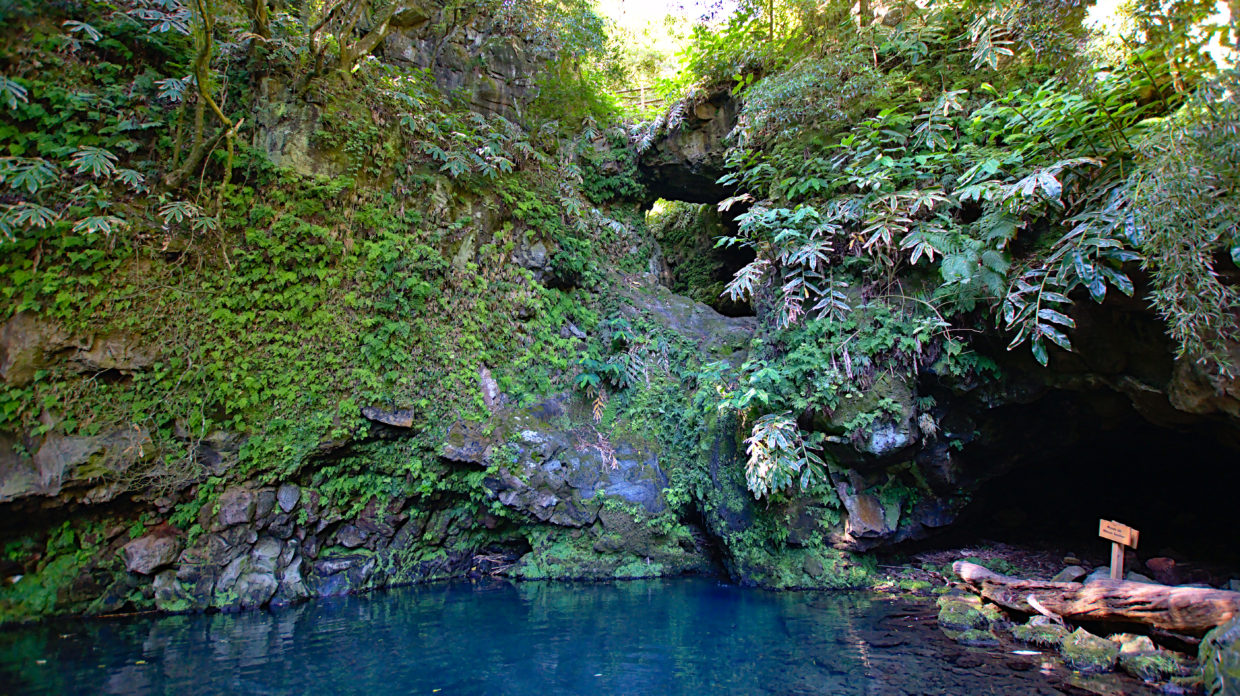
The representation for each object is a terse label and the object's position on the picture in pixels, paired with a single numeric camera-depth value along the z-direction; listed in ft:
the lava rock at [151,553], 21.17
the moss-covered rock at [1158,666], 14.28
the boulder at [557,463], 26.16
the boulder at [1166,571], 21.84
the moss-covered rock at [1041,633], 16.83
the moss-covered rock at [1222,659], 12.07
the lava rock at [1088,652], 15.28
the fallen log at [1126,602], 14.43
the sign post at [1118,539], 18.56
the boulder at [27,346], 20.21
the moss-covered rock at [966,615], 18.65
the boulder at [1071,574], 21.90
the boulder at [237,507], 22.12
